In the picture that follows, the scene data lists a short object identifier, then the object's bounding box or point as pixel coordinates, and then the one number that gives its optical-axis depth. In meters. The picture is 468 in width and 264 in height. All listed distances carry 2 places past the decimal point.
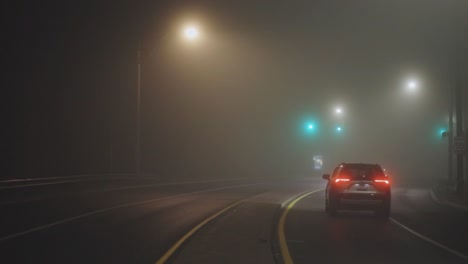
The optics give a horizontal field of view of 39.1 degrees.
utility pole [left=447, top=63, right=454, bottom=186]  38.09
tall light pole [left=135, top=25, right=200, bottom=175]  36.06
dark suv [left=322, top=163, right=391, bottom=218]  20.39
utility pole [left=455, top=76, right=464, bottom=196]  31.09
